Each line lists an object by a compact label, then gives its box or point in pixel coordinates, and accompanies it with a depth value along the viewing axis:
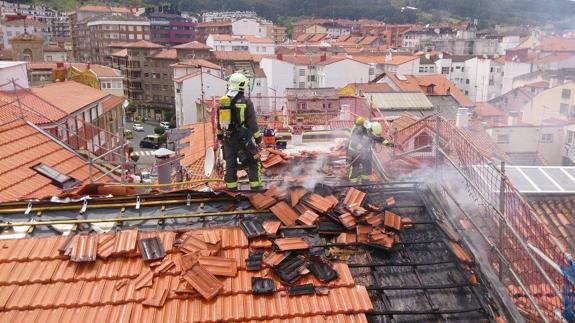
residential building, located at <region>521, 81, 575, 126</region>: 38.25
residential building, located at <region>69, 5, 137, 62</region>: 99.44
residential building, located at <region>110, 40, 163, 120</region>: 73.81
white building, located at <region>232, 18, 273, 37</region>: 95.88
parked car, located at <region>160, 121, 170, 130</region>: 65.84
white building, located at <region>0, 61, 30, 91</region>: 18.70
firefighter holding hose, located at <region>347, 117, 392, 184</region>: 10.94
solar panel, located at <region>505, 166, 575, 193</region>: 10.74
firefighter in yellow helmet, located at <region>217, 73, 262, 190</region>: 7.94
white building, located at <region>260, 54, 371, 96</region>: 58.34
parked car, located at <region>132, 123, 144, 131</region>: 67.50
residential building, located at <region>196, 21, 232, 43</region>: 96.44
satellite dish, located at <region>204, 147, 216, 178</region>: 12.83
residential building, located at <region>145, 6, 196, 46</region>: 94.06
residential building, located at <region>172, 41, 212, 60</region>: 72.31
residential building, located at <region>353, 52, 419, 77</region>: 61.28
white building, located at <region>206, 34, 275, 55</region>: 80.25
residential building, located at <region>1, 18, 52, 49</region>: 91.31
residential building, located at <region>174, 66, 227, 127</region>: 50.28
